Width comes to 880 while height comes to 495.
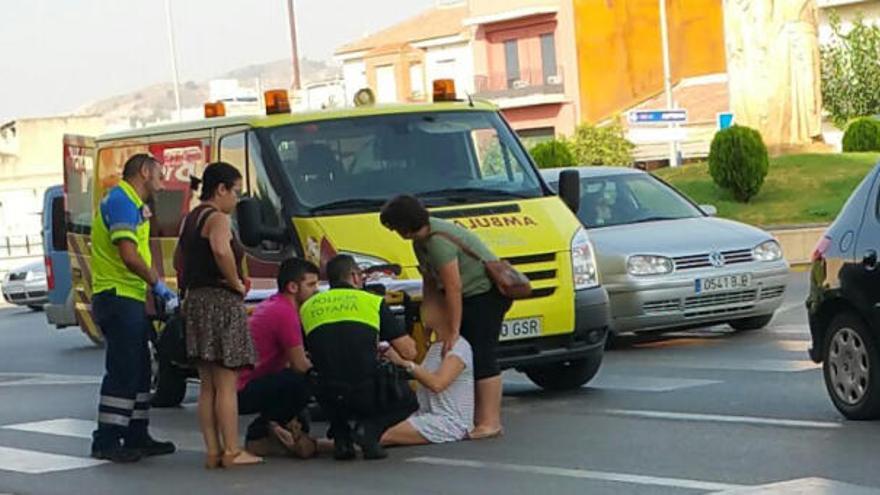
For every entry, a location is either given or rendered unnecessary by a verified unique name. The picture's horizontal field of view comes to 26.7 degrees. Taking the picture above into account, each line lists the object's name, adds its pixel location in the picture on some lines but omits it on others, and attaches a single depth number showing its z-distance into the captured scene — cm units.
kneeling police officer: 1070
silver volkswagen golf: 1616
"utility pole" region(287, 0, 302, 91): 7944
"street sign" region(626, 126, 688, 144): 3900
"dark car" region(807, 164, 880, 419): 1066
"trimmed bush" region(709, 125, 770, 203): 2964
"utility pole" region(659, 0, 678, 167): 5338
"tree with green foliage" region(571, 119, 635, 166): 5146
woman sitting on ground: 1103
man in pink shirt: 1107
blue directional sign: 3656
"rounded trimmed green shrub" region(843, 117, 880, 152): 3512
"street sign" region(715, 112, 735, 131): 3688
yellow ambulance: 1260
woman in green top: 1099
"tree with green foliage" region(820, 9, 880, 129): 5681
